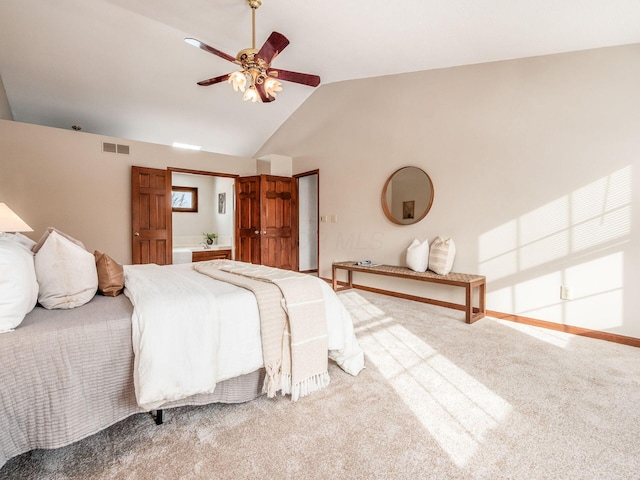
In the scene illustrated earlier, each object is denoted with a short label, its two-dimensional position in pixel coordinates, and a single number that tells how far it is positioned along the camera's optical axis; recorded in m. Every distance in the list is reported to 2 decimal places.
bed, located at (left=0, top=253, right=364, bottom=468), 1.15
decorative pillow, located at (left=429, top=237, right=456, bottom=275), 3.48
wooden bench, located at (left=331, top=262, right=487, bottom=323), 3.11
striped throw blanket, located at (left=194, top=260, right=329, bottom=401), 1.70
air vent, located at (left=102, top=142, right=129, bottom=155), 4.60
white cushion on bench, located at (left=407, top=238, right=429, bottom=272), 3.71
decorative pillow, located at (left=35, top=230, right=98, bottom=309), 1.46
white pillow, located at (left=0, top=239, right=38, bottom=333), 1.17
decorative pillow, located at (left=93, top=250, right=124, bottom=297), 1.71
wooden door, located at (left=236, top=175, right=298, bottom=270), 5.49
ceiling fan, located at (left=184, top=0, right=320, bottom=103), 2.53
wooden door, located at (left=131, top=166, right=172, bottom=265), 4.72
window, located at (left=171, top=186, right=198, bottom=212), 6.43
